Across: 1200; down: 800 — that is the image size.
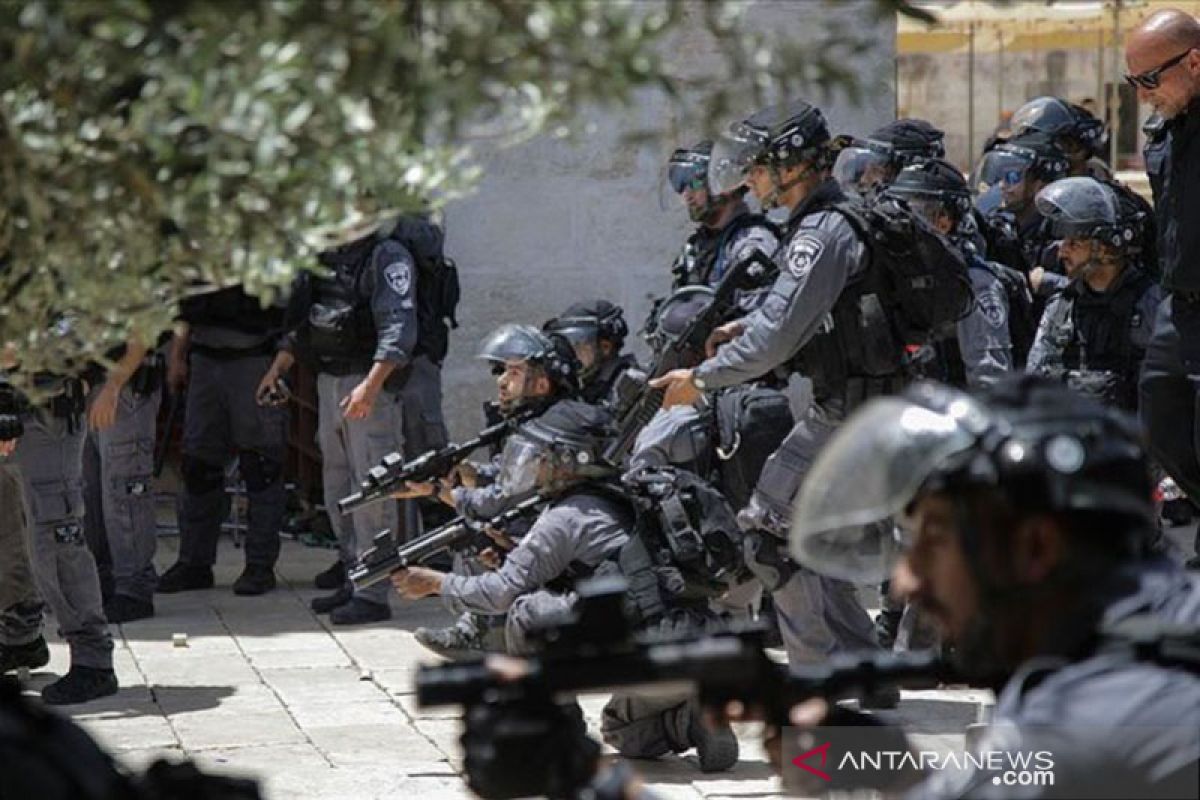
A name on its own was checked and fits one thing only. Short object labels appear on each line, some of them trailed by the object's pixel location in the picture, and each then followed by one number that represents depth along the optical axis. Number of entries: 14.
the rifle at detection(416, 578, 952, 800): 5.23
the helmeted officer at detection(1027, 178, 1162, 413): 14.46
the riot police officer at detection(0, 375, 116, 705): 14.35
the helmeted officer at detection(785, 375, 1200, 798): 5.11
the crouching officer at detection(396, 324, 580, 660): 14.36
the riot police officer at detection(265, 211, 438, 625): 17.44
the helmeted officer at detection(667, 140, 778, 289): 16.28
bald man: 12.88
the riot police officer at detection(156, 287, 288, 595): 19.12
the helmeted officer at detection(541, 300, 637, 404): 16.30
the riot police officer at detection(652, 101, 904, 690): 12.86
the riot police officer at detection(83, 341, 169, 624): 18.00
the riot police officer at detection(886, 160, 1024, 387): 15.02
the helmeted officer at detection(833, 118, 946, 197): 16.69
